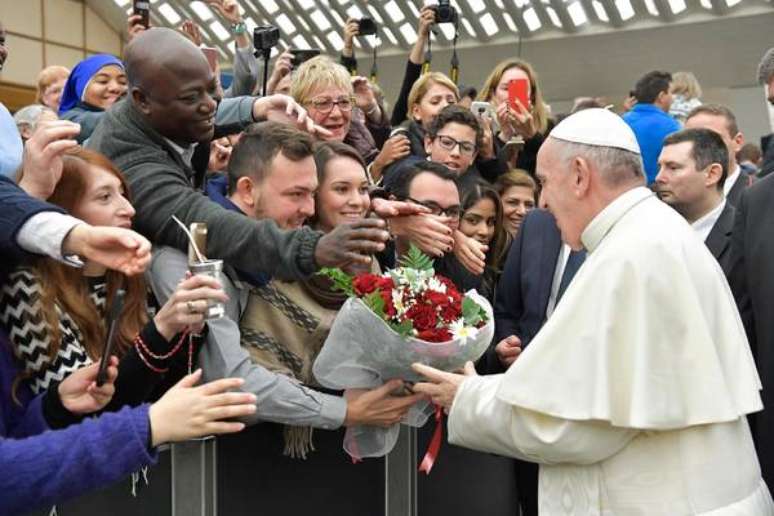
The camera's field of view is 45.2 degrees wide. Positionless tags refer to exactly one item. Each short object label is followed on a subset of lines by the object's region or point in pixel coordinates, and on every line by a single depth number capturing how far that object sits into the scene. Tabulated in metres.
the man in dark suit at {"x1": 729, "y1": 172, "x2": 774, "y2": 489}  3.51
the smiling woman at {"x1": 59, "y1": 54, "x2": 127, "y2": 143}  4.75
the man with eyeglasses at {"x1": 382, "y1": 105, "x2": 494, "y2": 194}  5.03
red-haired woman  2.37
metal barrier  2.59
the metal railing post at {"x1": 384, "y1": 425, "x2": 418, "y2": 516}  3.55
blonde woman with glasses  4.48
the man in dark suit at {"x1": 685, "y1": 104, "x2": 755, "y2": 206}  6.00
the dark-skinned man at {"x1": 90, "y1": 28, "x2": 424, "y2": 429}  2.75
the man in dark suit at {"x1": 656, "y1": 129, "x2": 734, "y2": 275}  5.07
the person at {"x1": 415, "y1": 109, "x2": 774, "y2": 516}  2.60
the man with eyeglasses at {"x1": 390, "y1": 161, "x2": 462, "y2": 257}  4.09
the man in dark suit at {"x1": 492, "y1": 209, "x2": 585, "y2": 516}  4.20
